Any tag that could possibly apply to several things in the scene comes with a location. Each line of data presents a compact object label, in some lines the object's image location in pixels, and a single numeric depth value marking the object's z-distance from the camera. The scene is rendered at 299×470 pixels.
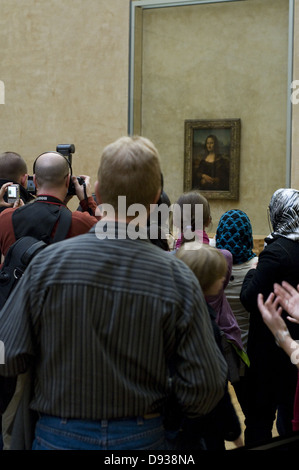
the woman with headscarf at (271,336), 3.79
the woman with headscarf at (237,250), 4.44
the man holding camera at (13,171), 4.48
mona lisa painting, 12.45
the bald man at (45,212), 3.51
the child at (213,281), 2.81
